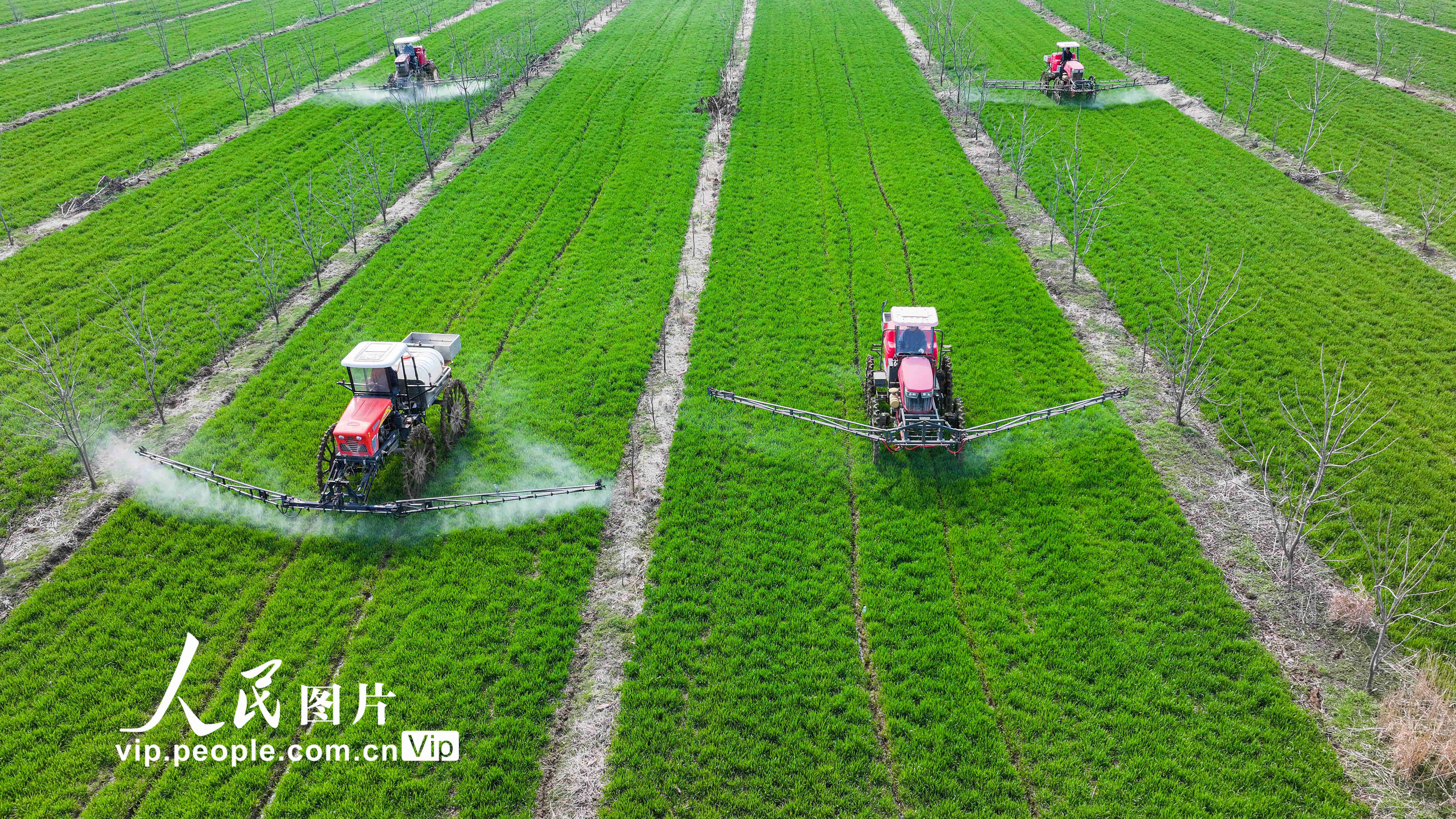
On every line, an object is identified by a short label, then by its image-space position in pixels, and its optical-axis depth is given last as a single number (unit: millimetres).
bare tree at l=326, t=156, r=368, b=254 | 29141
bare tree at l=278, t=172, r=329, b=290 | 25969
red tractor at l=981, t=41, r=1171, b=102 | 41531
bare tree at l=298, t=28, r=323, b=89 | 46625
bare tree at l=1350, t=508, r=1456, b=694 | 12969
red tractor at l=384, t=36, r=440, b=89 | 44281
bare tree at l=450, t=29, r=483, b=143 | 37969
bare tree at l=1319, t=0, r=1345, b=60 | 44438
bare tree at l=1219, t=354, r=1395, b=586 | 15148
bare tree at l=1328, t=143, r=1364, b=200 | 30911
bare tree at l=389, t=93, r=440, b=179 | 34312
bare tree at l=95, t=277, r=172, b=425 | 19688
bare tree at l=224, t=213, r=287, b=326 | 24344
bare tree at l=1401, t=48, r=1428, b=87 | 41500
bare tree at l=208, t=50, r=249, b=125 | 41625
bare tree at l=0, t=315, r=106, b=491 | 17594
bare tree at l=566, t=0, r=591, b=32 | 59344
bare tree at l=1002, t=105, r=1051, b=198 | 31188
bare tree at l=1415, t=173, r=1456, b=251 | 26531
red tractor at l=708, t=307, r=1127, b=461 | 17875
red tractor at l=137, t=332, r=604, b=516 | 16422
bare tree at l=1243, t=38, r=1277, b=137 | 36125
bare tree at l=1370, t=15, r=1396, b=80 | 42281
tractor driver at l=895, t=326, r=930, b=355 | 18906
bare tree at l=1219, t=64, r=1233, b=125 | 41688
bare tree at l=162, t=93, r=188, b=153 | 36375
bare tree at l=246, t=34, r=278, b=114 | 41772
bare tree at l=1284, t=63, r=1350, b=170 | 32688
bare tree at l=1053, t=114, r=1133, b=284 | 26609
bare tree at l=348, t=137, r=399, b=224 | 30531
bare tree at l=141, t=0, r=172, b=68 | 48750
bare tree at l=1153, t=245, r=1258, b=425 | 19391
